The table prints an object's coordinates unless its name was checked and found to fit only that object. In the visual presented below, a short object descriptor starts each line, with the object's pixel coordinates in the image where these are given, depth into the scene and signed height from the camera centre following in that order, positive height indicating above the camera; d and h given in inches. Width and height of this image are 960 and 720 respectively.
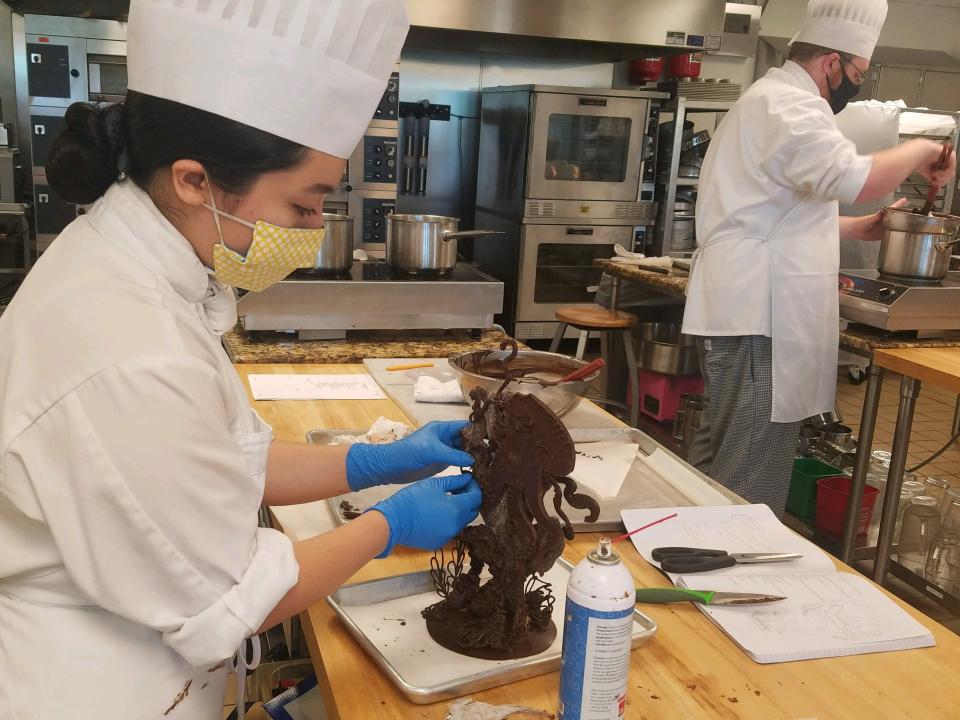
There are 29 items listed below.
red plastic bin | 124.1 -42.5
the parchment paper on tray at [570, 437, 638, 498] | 65.2 -21.4
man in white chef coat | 110.7 -5.6
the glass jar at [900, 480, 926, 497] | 121.5 -38.1
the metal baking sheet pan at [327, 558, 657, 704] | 41.2 -23.4
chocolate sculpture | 43.9 -17.9
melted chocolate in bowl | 75.7 -15.6
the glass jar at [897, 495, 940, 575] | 120.0 -43.9
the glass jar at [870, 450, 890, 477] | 134.3 -38.9
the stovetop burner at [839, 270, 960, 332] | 112.0 -12.0
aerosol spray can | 36.6 -18.7
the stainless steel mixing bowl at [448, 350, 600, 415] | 68.7 -15.6
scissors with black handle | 53.7 -22.2
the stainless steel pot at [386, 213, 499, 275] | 111.1 -7.9
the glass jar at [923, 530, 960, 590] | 115.6 -45.9
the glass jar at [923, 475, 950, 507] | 120.8 -38.0
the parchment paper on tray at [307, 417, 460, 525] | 58.6 -21.6
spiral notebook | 47.0 -23.0
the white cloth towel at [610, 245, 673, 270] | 162.4 -12.4
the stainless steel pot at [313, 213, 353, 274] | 108.0 -8.7
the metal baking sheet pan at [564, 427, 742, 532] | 60.5 -22.0
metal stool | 162.5 -24.5
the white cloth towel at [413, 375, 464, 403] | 83.0 -19.9
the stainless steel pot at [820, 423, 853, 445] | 147.9 -38.3
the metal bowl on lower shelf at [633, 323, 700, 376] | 167.8 -30.1
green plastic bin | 132.3 -42.2
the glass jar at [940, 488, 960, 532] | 117.2 -39.5
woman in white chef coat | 35.5 -9.1
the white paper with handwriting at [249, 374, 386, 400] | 85.3 -21.4
